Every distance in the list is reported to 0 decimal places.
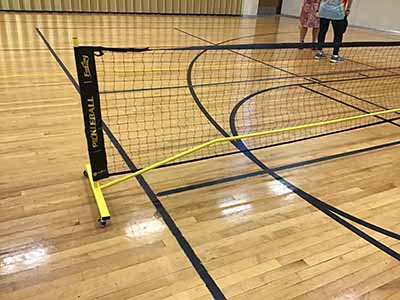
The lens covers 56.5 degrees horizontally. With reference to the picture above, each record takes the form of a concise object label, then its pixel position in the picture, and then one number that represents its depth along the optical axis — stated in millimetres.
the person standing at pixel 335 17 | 5445
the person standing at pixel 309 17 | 6328
